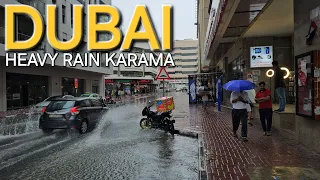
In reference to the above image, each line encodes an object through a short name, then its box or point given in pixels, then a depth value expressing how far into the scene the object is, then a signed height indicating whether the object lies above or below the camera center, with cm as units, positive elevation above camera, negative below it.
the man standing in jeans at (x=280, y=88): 729 -2
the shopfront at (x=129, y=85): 5297 +80
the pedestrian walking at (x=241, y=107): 640 -56
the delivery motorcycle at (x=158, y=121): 811 -122
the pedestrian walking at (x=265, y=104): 667 -50
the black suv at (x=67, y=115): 792 -98
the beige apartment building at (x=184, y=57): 8817 +1230
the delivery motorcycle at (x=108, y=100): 2526 -139
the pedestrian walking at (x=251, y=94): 937 -28
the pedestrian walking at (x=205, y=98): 1527 -70
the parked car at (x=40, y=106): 1468 -114
